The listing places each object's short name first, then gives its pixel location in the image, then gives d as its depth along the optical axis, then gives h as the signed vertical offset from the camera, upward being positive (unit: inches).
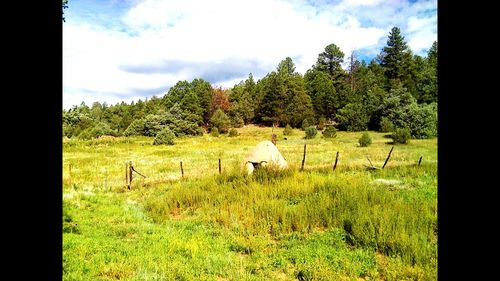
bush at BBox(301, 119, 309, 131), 2175.2 +88.7
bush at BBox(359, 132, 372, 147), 1270.9 -11.2
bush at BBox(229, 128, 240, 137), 2073.0 +25.4
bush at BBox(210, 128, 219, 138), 2106.9 +25.4
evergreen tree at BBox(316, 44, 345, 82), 3024.1 +700.9
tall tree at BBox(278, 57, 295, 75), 3233.3 +696.3
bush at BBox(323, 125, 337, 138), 1690.5 +24.0
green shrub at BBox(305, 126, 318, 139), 1733.9 +24.0
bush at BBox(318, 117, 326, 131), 2178.6 +95.7
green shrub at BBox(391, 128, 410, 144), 1317.7 +4.8
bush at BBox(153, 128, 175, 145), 1669.5 -6.5
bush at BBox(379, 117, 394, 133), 1780.1 +70.2
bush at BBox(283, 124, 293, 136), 1998.3 +38.5
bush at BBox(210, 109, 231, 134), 2353.6 +105.0
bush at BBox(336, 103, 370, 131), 1990.7 +123.1
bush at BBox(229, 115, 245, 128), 2600.9 +118.1
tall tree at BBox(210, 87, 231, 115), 2807.6 +294.0
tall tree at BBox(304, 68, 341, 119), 2406.5 +289.1
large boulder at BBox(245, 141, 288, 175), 631.2 -38.0
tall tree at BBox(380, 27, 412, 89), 2625.5 +635.4
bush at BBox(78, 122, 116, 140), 2271.2 +31.7
